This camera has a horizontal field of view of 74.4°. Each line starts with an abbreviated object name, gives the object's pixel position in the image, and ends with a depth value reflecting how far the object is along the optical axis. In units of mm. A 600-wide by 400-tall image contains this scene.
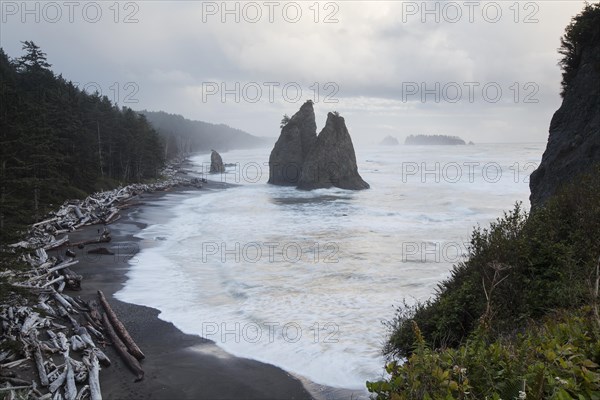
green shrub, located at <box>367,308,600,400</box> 3021
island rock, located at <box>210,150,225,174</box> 84625
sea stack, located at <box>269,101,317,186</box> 59719
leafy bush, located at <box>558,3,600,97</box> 16500
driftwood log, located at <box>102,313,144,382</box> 9578
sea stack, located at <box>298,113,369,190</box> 54188
